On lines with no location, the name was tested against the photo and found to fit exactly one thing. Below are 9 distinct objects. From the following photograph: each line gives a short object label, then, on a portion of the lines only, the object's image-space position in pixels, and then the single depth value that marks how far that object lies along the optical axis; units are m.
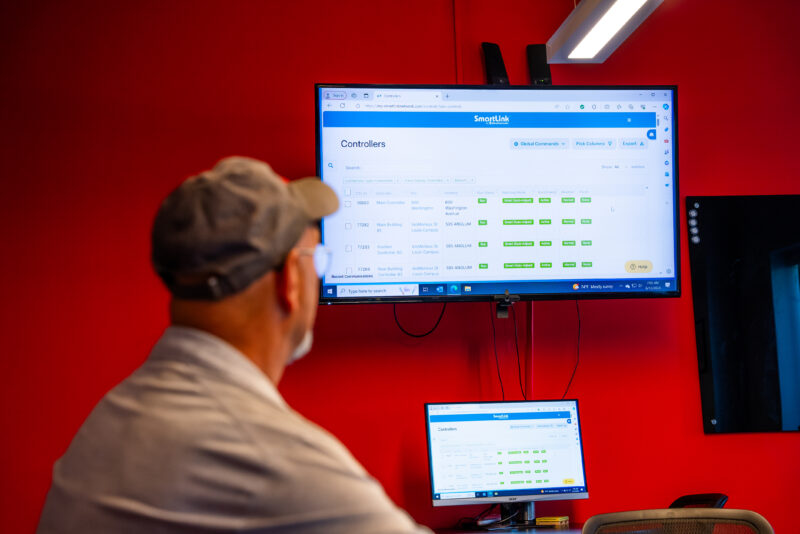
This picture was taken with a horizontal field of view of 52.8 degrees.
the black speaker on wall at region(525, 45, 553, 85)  3.11
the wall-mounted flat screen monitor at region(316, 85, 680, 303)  2.76
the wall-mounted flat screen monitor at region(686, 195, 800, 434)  3.06
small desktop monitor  2.74
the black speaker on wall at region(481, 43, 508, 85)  3.07
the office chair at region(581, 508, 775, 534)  1.75
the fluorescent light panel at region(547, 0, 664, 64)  2.63
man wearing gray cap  0.94
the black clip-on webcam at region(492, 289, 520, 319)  2.79
